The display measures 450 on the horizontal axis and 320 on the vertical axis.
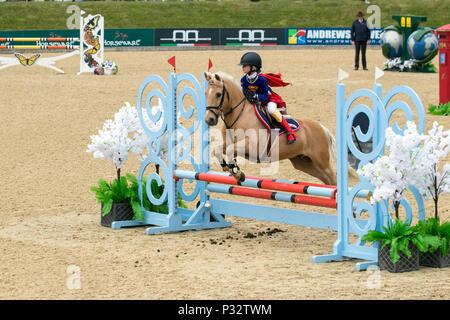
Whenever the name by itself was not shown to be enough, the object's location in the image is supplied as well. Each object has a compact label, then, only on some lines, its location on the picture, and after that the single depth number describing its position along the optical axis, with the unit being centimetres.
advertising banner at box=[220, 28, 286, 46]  7281
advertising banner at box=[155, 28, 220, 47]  7100
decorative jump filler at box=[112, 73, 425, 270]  1445
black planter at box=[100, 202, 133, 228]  1884
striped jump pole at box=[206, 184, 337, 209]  1566
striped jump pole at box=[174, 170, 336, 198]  1560
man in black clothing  4857
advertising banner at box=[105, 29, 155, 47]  7037
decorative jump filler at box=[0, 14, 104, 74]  4603
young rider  1761
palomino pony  1720
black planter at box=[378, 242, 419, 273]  1387
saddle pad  1764
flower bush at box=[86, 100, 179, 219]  1895
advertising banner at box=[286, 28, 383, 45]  7306
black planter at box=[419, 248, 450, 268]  1416
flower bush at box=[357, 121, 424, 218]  1359
